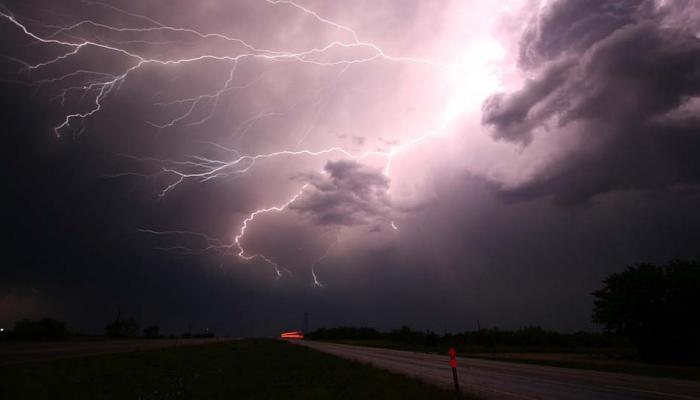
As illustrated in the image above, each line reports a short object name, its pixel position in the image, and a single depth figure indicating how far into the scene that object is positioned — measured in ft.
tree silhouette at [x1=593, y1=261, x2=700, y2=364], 89.61
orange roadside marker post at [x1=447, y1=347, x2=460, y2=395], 39.25
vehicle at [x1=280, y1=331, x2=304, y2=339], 574.56
